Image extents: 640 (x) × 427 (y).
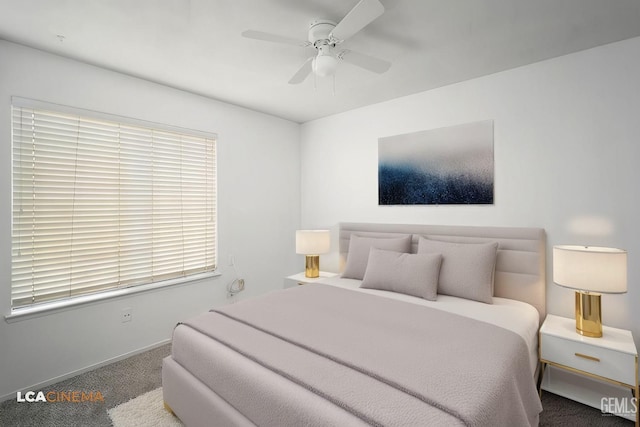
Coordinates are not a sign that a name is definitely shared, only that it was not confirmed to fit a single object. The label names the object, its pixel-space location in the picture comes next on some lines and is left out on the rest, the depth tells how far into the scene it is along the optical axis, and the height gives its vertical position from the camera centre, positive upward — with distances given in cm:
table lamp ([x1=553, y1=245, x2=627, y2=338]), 191 -39
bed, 120 -68
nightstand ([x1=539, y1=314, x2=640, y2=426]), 182 -94
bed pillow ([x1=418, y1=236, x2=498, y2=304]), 238 -44
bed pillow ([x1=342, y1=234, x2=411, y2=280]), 298 -31
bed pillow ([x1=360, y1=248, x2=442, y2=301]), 246 -47
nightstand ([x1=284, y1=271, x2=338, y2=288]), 344 -71
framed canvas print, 277 +52
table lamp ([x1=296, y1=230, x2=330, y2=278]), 351 -33
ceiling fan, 153 +104
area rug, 189 -128
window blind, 223 +14
